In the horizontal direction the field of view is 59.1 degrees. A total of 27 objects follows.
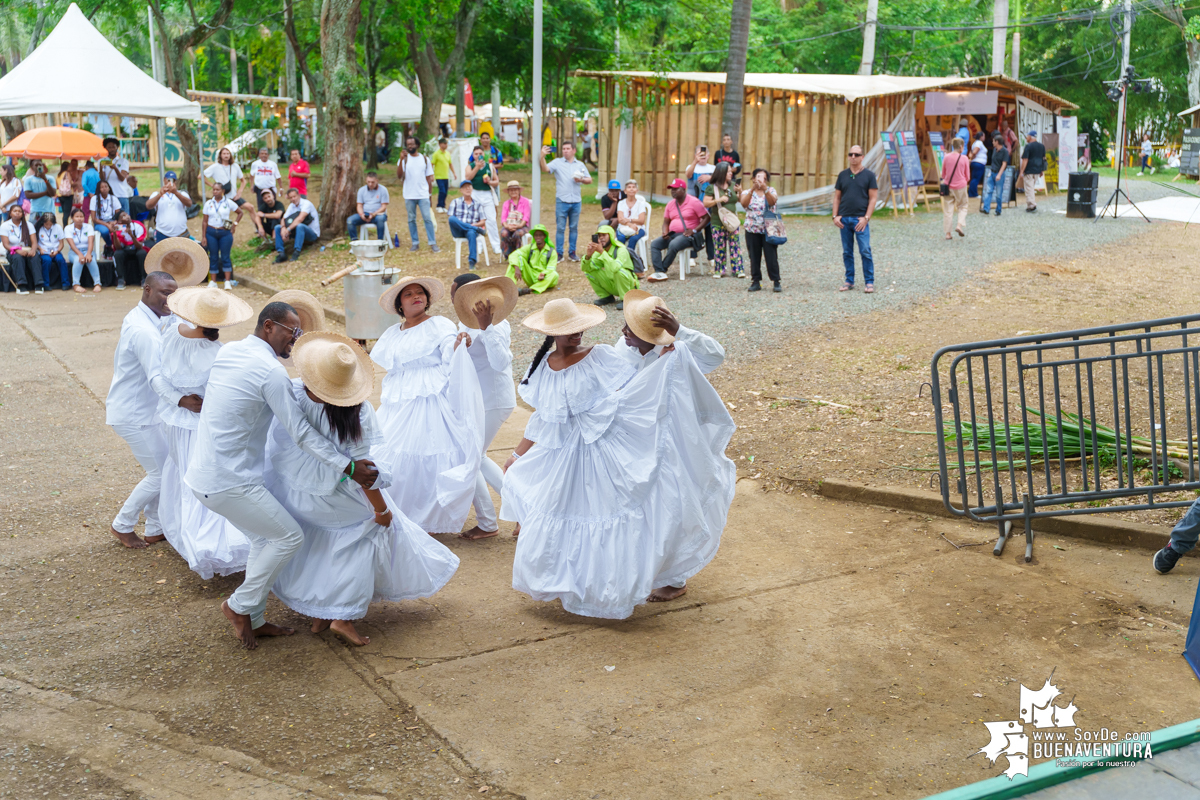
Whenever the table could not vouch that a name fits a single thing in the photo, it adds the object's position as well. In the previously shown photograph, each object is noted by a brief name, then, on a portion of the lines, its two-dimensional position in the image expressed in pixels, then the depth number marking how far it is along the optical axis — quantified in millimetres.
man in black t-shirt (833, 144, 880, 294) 13047
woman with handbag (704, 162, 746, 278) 14328
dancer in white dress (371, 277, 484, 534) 6090
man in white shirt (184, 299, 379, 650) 4410
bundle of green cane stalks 6477
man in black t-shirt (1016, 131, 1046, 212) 22828
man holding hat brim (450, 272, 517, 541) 6207
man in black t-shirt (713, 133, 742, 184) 16281
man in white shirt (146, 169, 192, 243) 15789
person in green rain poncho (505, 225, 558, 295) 13789
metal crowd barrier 5637
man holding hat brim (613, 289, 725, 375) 5066
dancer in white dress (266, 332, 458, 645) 4480
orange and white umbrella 17000
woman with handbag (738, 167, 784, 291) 13211
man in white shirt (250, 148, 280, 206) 19719
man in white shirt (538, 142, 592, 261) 15883
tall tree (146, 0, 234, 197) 22109
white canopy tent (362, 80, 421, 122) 37406
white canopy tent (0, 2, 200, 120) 16875
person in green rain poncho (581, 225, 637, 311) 12477
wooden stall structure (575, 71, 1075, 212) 22375
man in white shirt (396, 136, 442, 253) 17625
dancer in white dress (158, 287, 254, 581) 5449
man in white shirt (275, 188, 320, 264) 17797
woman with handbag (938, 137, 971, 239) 18000
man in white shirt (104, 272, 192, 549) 5777
